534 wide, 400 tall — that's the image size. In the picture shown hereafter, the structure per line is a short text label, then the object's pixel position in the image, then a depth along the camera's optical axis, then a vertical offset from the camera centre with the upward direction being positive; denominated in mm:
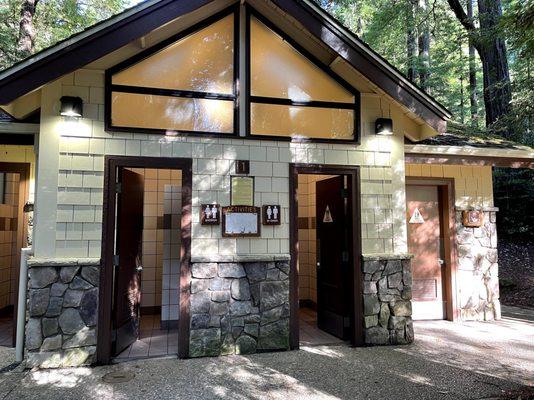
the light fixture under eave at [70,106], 4379 +1398
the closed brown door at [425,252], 6469 -365
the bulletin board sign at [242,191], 4891 +496
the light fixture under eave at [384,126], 5352 +1430
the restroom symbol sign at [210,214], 4754 +198
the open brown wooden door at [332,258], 5387 -410
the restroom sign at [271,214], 4957 +205
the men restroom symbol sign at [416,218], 6488 +200
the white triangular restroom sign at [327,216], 5824 +212
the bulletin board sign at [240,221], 4824 +113
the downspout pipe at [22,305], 4332 -849
